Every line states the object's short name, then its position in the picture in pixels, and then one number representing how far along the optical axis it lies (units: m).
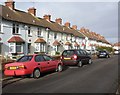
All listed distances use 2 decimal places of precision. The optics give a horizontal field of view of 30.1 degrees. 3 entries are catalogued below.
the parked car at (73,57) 19.86
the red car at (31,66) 12.68
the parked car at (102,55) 39.78
